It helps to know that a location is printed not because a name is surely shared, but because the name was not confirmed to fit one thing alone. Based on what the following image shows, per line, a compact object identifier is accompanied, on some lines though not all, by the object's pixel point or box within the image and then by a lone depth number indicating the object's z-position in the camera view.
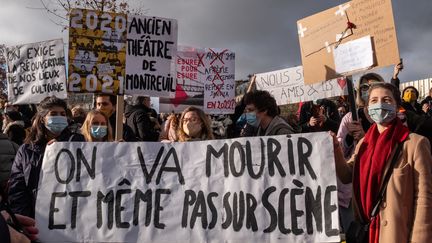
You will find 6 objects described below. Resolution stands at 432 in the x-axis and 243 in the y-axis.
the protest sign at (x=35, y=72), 6.11
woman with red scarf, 2.84
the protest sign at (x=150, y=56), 5.16
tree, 12.21
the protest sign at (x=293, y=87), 7.91
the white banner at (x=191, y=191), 3.19
